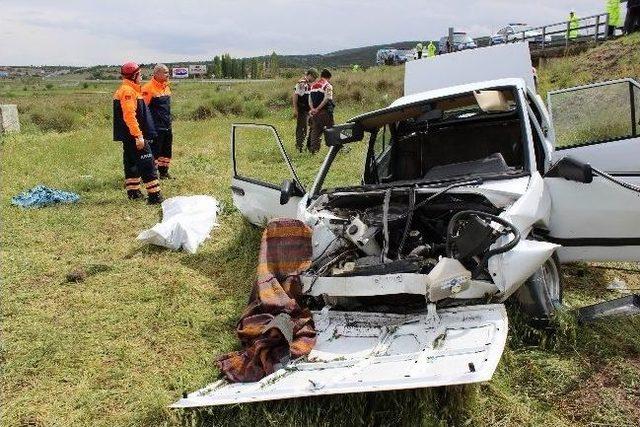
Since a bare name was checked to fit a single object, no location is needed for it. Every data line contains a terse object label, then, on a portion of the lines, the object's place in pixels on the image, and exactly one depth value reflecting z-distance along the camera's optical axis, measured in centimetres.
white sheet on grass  608
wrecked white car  296
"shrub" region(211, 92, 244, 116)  2268
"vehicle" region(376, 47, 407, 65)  3694
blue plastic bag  798
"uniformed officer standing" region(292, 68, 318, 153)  1191
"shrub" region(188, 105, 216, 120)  2230
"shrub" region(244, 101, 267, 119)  2123
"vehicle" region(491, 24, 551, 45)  2536
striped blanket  338
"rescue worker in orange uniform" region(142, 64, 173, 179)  878
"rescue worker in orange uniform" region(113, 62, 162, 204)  767
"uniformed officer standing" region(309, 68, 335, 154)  1156
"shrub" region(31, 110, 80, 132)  2016
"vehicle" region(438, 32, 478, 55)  2808
